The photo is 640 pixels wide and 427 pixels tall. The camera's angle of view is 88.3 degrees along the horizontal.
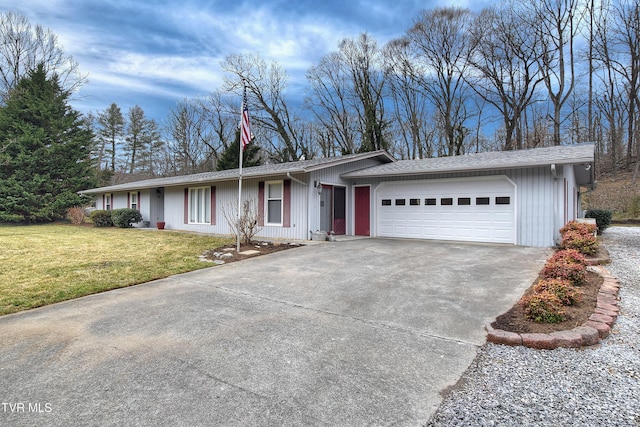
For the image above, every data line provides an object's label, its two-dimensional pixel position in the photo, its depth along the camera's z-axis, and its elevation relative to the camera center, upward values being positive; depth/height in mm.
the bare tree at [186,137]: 29656 +7124
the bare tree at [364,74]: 26266 +11326
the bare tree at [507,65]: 21453 +9978
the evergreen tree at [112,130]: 31156 +8097
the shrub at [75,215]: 19969 +12
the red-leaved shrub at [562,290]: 3871 -940
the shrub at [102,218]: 18031 -164
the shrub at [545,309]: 3471 -1040
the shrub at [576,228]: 7610 -394
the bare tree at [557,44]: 20453 +10622
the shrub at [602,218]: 13602 -255
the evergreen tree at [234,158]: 24047 +4176
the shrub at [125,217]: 17031 -111
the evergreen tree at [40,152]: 19594 +3923
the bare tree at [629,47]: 20109 +10385
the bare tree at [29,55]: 21672 +10884
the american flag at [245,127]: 8867 +2385
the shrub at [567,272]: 4680 -864
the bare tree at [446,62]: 23688 +11241
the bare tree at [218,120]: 28094 +8359
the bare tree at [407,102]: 25844 +8919
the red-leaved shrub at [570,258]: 5225 -740
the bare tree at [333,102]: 27375 +9484
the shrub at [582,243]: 6925 -660
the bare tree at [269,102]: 26250 +9496
